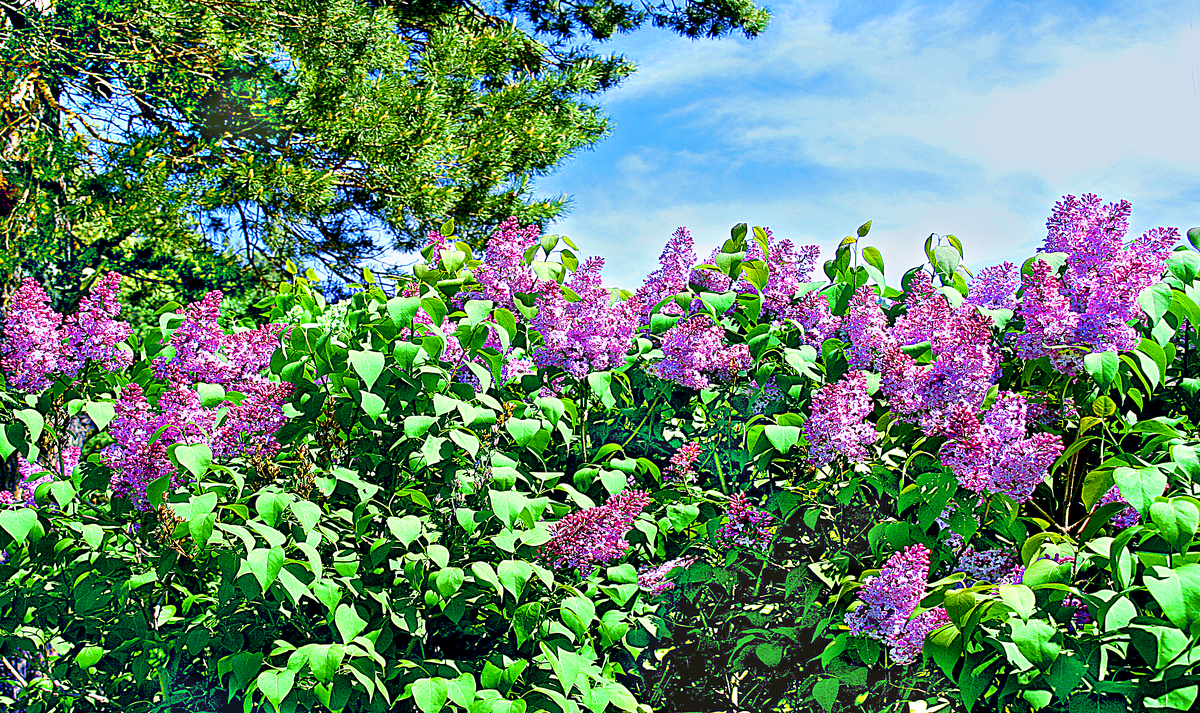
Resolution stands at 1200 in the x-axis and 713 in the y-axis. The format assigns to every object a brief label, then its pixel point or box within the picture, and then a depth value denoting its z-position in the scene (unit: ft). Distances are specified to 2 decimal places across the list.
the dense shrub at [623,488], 6.35
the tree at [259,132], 27.30
